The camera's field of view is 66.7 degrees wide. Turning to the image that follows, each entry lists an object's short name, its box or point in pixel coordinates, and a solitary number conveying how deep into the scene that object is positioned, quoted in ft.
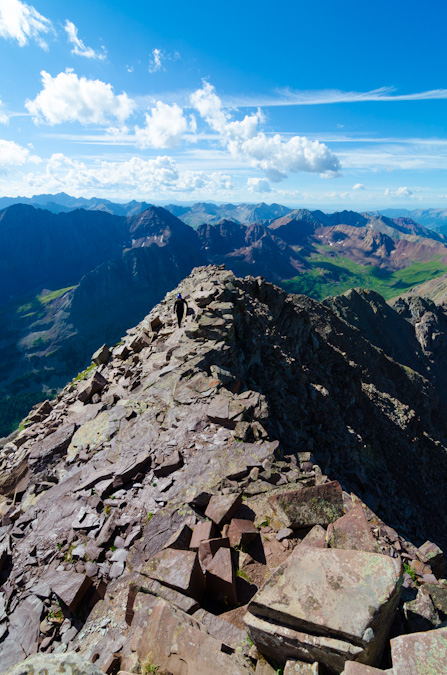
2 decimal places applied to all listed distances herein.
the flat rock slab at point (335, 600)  19.61
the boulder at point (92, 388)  80.33
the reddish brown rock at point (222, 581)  28.48
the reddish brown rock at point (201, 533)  31.96
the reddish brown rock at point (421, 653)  17.48
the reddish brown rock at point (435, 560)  34.76
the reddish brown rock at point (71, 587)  31.17
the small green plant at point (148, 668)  22.41
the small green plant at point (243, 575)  30.75
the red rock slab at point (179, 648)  21.67
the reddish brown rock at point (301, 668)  19.66
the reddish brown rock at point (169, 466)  45.52
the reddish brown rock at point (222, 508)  35.22
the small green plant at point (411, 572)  30.39
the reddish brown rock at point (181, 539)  31.35
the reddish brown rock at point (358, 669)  17.65
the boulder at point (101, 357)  104.06
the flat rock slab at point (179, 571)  27.04
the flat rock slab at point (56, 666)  18.61
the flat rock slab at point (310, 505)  33.27
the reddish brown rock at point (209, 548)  30.22
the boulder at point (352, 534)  27.94
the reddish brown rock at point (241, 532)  33.27
